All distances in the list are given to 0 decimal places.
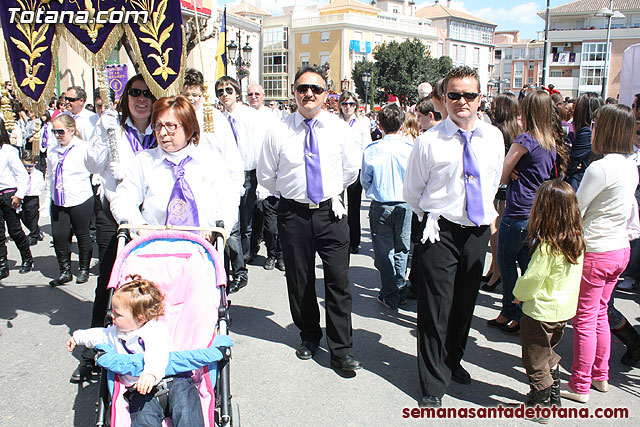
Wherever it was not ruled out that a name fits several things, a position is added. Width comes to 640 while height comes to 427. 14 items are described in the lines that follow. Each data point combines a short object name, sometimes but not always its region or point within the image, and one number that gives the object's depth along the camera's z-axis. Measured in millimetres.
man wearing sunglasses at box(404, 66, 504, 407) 3523
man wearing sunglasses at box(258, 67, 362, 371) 4066
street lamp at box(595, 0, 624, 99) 23500
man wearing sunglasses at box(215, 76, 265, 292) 6570
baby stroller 2814
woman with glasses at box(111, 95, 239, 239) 3592
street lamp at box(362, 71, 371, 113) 28728
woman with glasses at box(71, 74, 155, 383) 3842
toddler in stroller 2783
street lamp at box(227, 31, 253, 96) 17733
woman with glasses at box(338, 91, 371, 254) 7430
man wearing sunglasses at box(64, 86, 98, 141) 7055
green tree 60312
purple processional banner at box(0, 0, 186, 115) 4125
